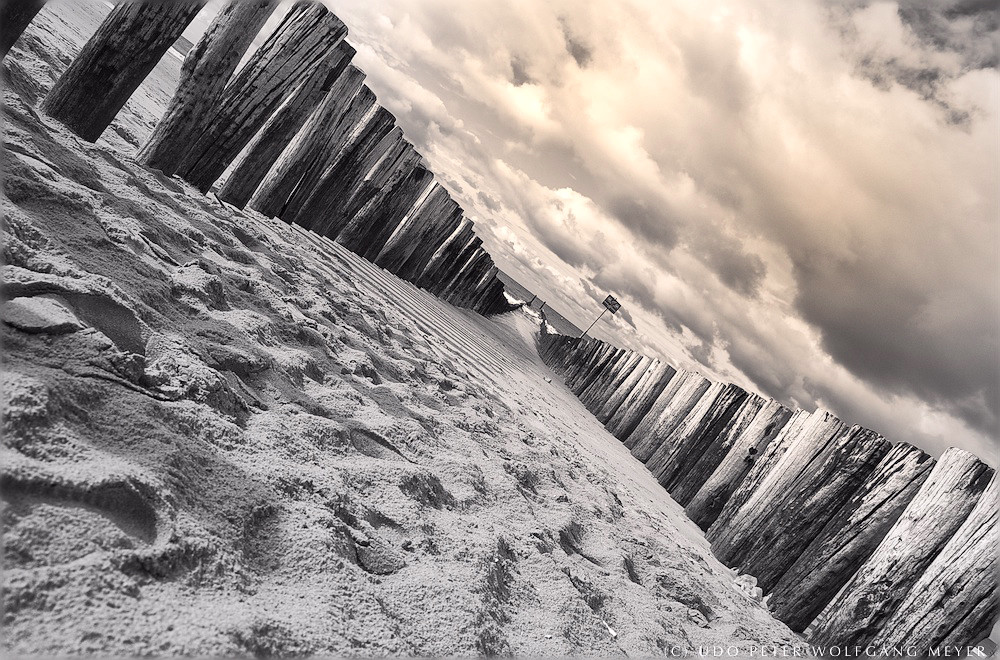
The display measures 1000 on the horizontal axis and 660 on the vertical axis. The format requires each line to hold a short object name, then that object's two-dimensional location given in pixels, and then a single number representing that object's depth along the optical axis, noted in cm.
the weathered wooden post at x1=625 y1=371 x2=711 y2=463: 627
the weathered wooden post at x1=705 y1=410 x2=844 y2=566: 365
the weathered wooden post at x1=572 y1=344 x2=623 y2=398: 1087
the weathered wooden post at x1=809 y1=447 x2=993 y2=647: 262
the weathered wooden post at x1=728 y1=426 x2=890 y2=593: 332
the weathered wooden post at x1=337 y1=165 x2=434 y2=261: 632
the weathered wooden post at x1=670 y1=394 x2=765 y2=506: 508
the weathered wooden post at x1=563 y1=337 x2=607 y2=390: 1240
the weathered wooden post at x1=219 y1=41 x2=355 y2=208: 362
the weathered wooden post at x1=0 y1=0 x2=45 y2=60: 209
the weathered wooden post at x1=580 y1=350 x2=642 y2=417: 942
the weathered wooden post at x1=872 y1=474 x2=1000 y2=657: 234
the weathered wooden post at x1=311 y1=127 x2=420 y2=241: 554
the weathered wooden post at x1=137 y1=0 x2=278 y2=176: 296
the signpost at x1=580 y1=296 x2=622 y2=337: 2152
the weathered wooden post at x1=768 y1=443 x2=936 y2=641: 298
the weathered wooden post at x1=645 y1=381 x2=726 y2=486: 569
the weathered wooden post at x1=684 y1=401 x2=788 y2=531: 454
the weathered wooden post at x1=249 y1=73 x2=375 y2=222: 430
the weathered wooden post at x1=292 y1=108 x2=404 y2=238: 514
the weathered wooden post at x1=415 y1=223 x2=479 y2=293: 884
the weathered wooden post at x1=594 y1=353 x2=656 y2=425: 843
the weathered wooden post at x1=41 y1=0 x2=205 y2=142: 267
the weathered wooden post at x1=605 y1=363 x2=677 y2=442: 744
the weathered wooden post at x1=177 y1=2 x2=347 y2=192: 328
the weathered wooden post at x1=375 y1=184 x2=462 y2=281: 729
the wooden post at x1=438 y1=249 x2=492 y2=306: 1036
